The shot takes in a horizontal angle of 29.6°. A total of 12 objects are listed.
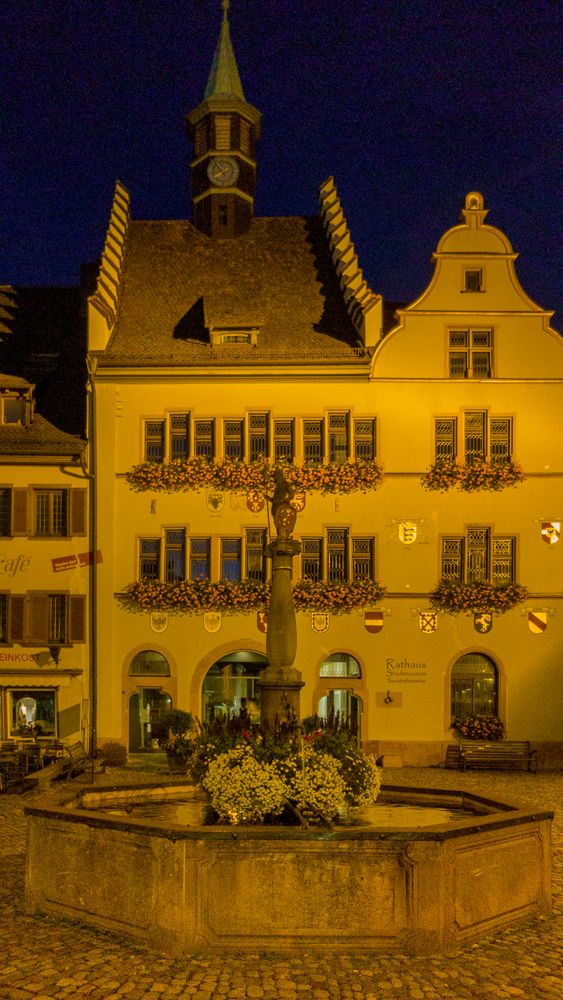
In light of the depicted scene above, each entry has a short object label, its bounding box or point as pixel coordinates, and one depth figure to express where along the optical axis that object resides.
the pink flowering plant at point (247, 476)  27.70
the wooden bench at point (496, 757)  26.39
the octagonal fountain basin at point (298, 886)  10.20
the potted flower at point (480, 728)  27.08
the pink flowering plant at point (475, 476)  27.77
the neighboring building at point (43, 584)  27.48
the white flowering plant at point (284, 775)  11.33
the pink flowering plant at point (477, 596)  27.41
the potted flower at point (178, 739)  24.27
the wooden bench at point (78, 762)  23.48
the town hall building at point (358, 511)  27.58
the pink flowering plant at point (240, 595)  27.39
